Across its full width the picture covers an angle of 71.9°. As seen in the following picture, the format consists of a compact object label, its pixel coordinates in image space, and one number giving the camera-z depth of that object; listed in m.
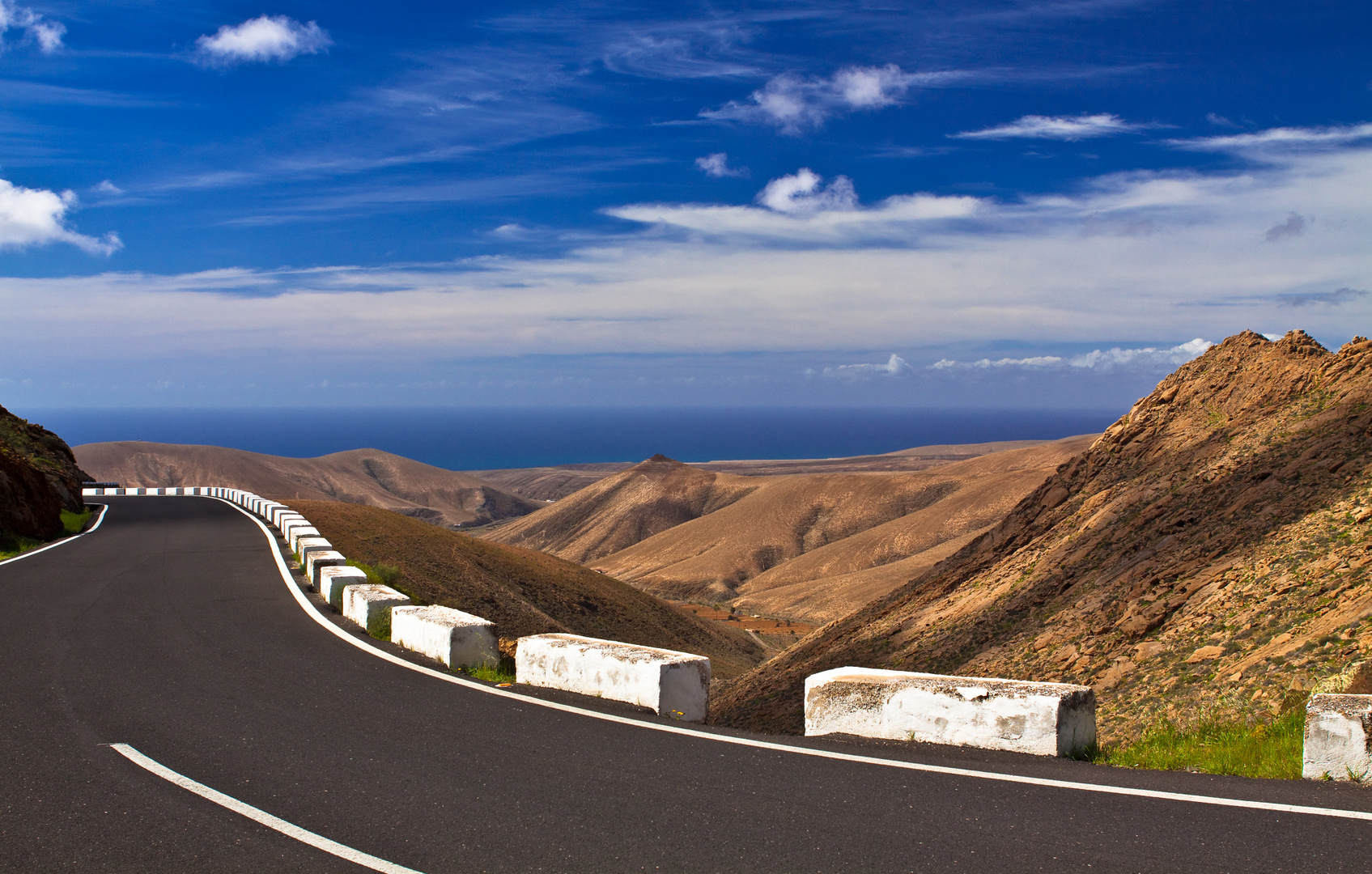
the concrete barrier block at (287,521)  21.70
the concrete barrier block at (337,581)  12.48
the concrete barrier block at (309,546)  16.32
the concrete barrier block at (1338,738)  5.50
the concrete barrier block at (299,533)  19.06
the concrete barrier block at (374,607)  10.84
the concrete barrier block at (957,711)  6.22
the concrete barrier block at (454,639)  9.02
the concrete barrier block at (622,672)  7.52
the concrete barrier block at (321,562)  14.40
